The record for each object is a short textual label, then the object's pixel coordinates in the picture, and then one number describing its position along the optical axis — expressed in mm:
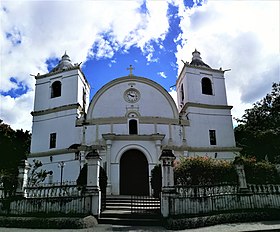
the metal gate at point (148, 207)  11471
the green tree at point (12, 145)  26969
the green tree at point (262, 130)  23547
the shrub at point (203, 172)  13828
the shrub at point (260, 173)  13391
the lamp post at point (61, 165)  21295
